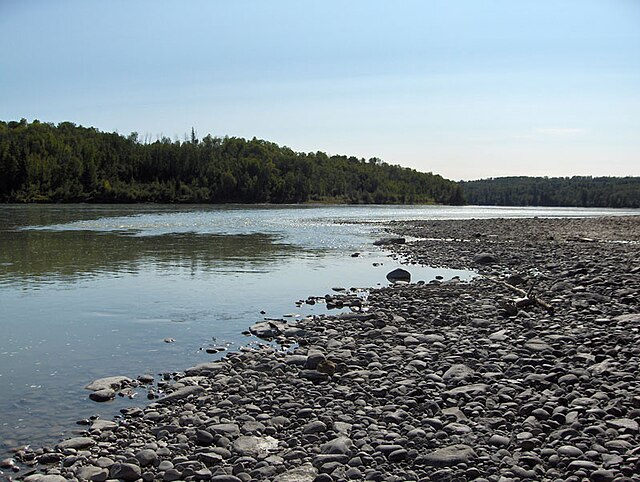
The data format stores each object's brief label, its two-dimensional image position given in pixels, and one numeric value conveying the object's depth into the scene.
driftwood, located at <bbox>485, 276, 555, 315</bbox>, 13.67
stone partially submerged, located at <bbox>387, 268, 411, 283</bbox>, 21.62
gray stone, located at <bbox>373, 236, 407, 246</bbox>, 38.75
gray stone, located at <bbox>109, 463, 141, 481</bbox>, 6.31
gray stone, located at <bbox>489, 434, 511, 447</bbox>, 6.51
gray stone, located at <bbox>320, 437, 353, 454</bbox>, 6.61
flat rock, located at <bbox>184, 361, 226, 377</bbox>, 10.08
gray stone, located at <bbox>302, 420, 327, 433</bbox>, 7.33
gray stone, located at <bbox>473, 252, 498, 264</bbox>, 26.15
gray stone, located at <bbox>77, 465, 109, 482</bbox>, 6.29
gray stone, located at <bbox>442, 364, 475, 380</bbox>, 8.90
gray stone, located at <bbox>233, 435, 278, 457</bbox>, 6.81
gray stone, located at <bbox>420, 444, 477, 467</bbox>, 6.17
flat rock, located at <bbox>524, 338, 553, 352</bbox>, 10.05
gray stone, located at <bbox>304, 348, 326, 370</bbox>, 10.02
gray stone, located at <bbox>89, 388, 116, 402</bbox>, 8.95
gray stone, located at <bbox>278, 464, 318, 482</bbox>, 6.03
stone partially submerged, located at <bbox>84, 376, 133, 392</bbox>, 9.37
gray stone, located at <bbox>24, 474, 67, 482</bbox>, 6.20
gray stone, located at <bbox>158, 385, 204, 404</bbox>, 8.82
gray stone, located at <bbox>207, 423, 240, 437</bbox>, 7.37
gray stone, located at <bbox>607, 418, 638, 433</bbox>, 6.45
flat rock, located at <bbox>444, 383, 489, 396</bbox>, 8.23
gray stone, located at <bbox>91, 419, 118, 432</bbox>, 7.75
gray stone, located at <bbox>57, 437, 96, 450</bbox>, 7.17
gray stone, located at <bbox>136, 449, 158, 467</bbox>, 6.63
